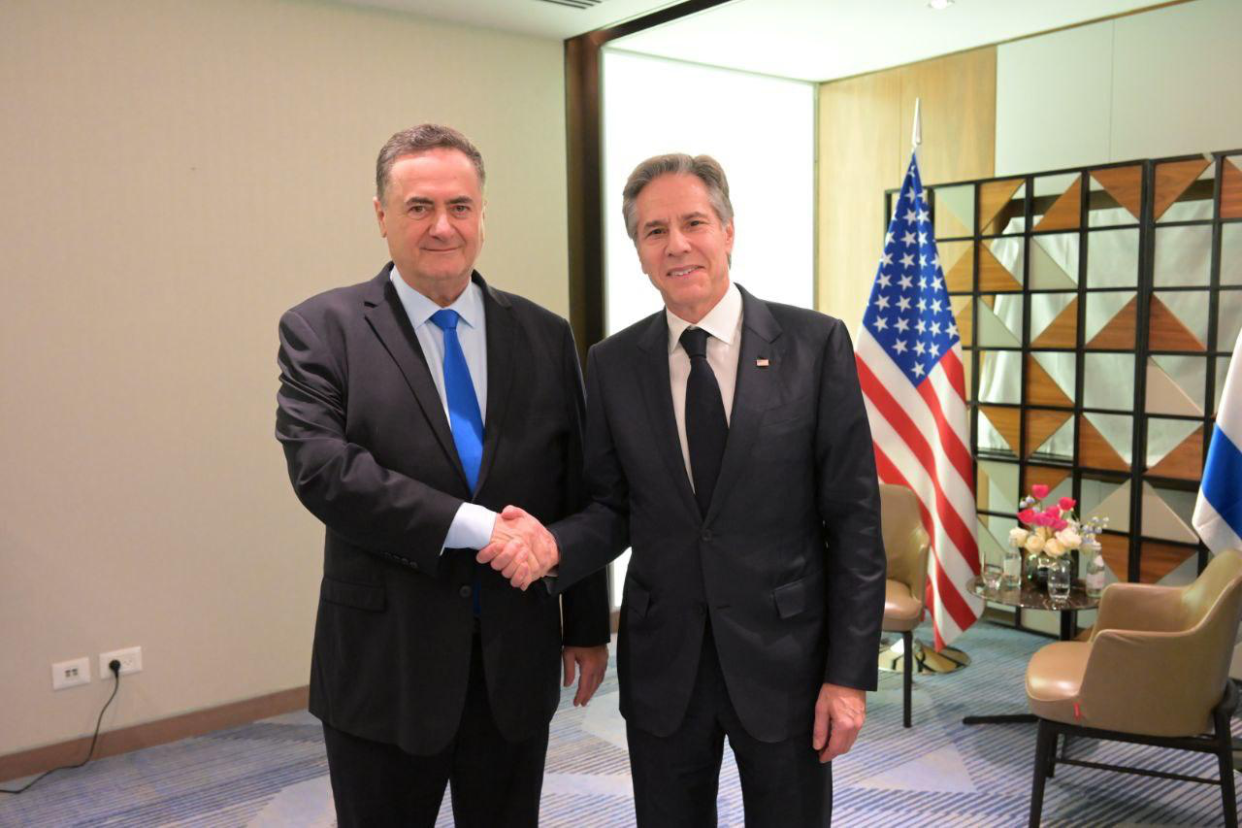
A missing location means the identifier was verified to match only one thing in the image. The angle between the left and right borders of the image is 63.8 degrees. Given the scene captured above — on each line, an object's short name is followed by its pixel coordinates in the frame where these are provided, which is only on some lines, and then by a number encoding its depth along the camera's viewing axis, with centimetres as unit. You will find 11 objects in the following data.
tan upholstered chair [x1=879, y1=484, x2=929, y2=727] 402
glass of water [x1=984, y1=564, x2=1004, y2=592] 401
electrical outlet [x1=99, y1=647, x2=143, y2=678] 379
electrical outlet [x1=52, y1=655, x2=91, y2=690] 370
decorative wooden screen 418
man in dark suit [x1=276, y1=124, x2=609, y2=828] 179
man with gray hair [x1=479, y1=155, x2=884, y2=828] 181
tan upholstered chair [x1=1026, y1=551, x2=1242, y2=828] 286
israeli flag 340
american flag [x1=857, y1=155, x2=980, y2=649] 441
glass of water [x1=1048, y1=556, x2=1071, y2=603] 383
